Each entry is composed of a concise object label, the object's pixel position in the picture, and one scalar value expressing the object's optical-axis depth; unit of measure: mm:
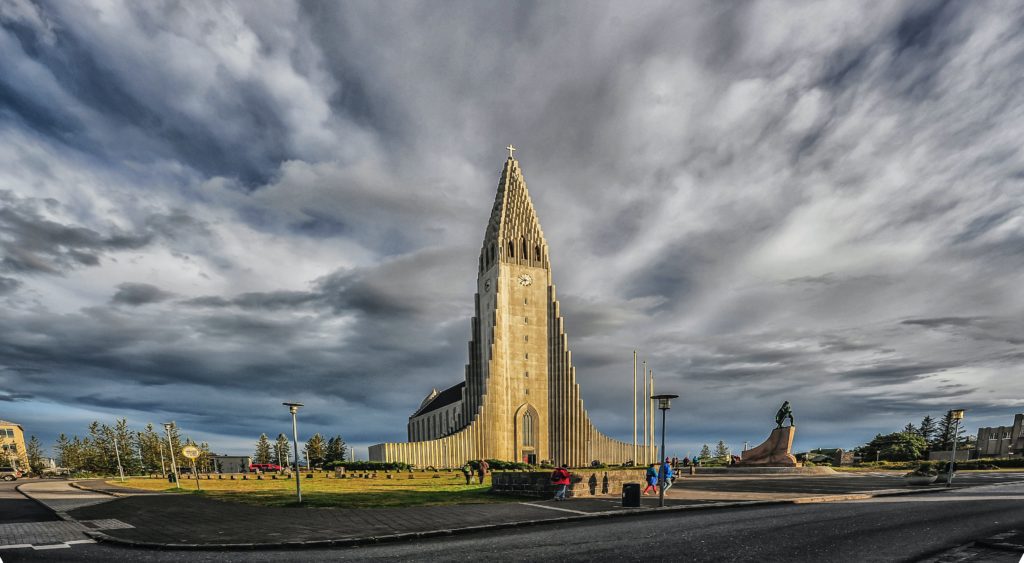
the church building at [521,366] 75938
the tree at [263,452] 117938
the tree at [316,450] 112125
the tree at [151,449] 80312
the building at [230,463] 86188
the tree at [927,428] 117750
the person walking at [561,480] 23250
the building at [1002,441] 78000
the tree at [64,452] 91419
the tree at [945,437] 94131
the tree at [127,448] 80688
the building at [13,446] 89206
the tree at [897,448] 80750
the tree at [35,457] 91475
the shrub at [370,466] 57069
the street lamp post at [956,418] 34094
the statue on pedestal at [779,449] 53734
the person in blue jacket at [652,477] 26594
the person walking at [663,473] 21359
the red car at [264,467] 71819
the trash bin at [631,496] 20814
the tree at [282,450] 118312
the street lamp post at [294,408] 24819
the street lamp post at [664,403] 23256
